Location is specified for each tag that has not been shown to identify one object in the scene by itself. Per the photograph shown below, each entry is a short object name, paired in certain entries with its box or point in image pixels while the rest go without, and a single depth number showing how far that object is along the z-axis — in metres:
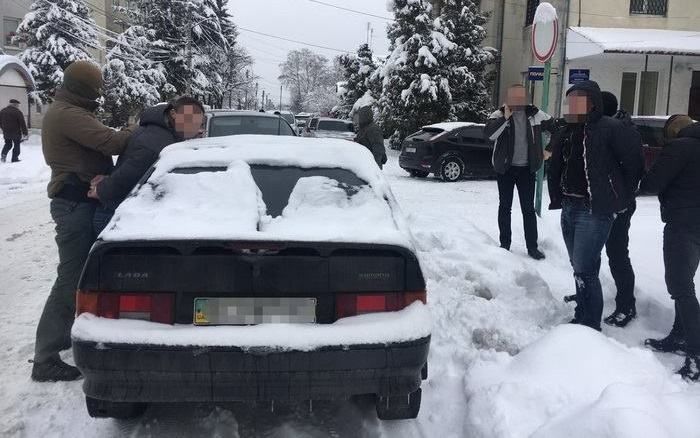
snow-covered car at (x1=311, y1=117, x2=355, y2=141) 22.39
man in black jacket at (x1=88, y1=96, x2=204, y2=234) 3.85
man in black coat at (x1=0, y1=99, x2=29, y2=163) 16.84
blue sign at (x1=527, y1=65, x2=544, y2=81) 9.27
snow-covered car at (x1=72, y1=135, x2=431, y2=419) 2.78
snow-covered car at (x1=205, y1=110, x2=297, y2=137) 9.76
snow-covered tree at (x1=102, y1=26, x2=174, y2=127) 33.09
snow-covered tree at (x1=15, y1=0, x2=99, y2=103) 32.41
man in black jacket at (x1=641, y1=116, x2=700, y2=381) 4.07
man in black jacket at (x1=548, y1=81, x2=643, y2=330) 4.38
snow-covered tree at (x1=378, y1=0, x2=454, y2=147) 23.62
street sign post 8.26
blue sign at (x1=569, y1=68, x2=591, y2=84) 12.16
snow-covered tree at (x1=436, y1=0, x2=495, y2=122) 24.23
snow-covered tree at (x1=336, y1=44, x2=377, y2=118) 35.24
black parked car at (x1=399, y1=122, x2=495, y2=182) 15.34
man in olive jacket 3.93
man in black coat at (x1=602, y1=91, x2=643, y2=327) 5.01
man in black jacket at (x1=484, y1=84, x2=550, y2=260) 6.38
